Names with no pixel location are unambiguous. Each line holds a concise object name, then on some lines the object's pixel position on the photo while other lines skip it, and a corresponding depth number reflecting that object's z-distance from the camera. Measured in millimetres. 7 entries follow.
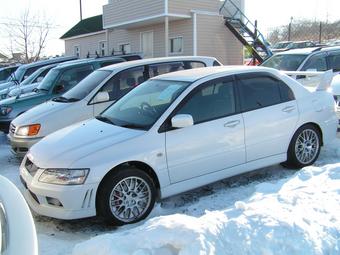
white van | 7266
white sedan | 4637
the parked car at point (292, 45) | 29416
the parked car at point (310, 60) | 10539
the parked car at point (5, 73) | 19625
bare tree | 36875
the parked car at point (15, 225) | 2158
